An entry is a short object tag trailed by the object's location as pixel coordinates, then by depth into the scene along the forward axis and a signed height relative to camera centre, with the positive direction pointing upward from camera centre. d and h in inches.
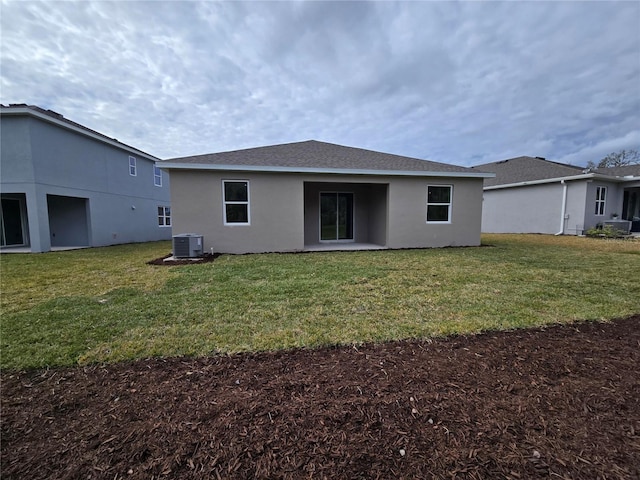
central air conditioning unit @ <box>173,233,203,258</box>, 333.4 -31.5
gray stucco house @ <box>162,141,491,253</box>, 364.5 +26.9
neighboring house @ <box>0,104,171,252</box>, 415.5 +58.0
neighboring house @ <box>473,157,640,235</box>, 606.9 +46.6
